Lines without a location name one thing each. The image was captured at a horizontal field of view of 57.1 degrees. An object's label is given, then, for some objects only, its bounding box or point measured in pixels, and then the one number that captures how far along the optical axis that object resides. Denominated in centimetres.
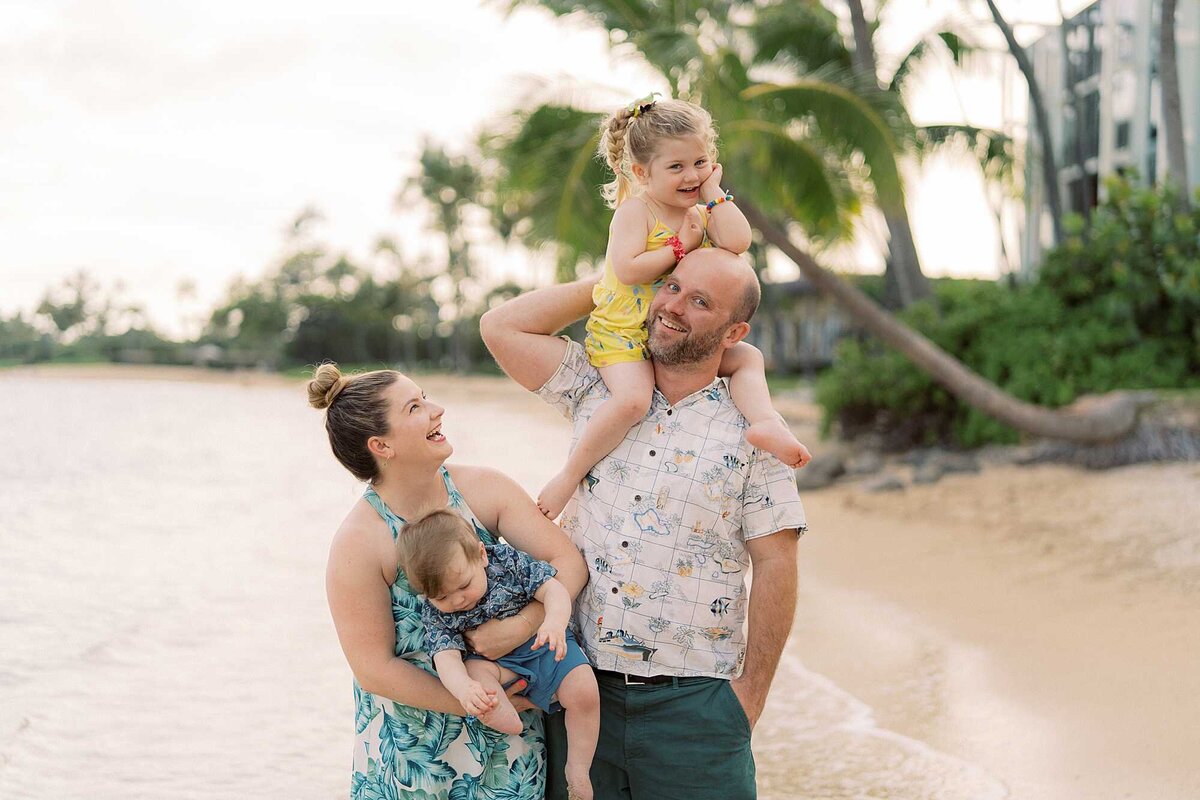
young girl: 273
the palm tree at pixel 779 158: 1149
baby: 234
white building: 1598
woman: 243
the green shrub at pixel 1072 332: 1271
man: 265
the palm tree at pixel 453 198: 5428
